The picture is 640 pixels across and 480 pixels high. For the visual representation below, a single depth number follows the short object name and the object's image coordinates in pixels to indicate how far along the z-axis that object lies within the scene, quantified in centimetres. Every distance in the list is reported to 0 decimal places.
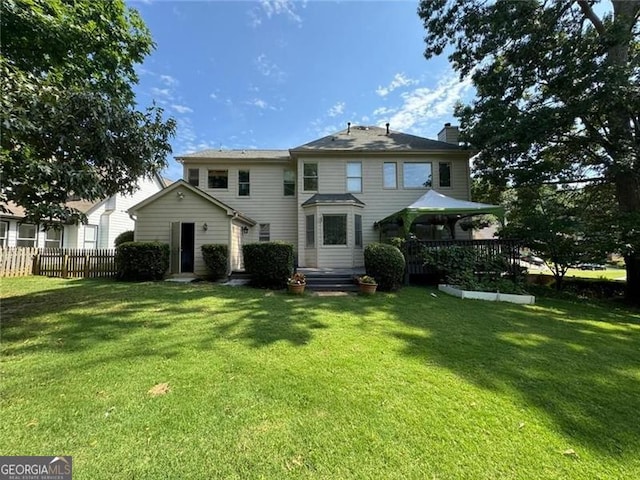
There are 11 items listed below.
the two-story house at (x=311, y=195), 1177
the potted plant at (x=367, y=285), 862
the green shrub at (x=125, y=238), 1323
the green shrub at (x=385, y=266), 901
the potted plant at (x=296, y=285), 873
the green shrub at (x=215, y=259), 1098
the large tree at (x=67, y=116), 483
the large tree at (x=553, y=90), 984
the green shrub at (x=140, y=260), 1022
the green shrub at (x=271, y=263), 952
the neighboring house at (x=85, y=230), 1473
